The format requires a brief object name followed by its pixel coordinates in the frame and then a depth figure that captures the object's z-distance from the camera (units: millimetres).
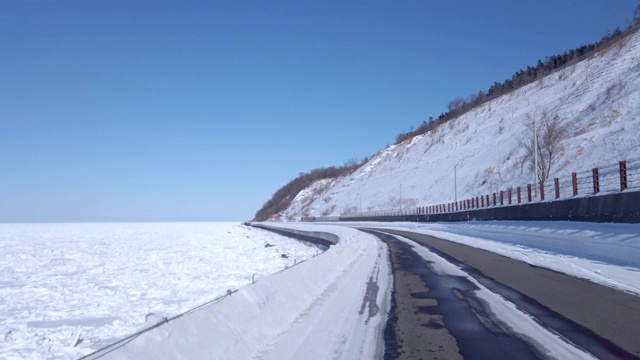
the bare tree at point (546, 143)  64562
